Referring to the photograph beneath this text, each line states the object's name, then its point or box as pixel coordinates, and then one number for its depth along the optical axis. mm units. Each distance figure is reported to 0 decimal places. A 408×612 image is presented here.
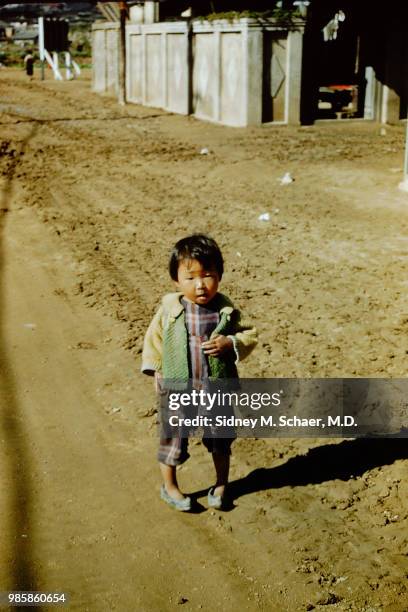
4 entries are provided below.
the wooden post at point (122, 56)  23625
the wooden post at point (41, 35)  37156
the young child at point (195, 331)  3570
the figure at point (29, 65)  38656
